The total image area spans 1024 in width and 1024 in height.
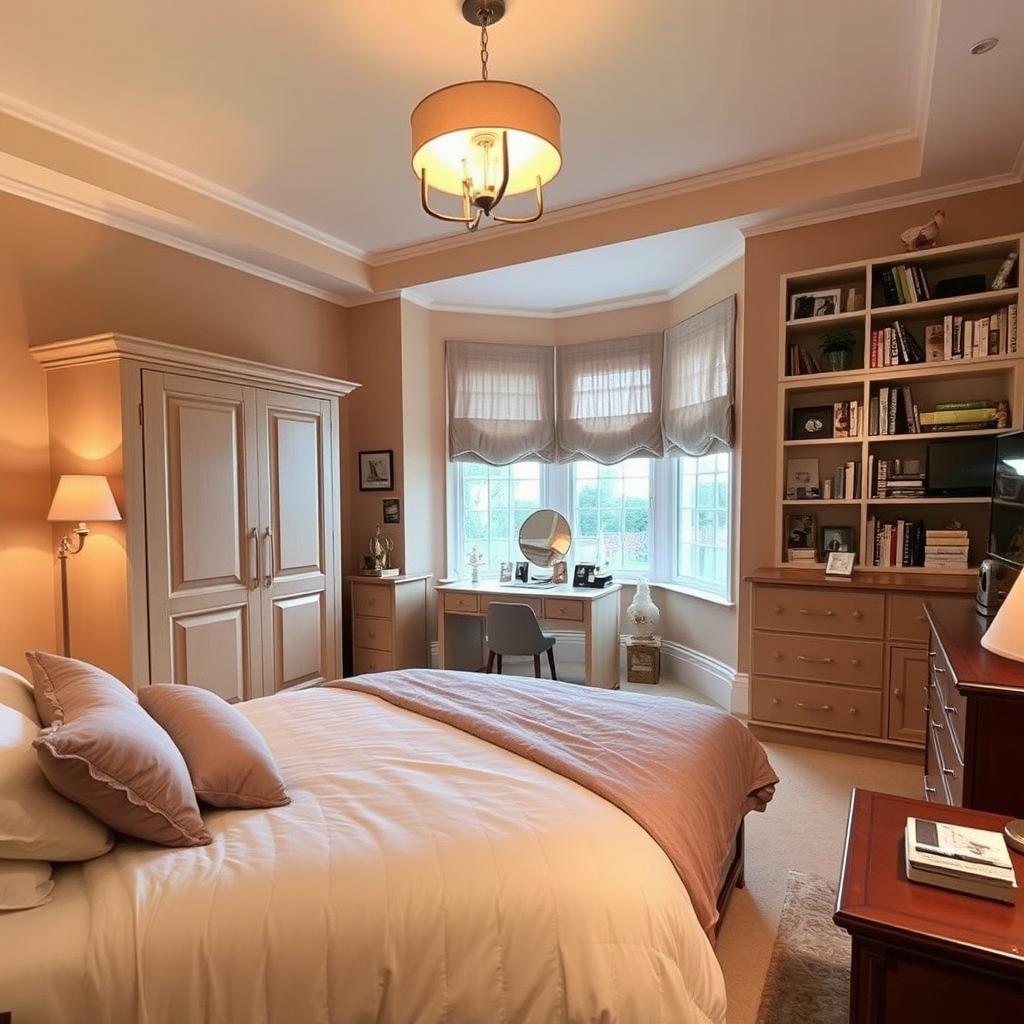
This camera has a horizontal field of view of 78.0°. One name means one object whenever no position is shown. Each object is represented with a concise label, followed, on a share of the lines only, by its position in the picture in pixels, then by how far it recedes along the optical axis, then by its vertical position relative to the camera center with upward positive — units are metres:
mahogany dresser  1.63 -0.66
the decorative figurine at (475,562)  4.64 -0.56
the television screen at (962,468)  3.00 +0.07
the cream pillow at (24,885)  1.07 -0.68
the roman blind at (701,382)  3.88 +0.68
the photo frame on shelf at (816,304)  3.30 +0.96
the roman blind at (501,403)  4.83 +0.65
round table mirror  4.58 -0.38
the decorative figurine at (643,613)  4.55 -0.92
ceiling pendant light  1.70 +1.00
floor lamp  2.56 -0.05
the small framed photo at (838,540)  3.38 -0.30
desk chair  3.85 -0.89
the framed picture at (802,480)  3.47 +0.03
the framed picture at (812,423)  3.41 +0.33
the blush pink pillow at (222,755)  1.40 -0.61
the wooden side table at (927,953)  1.04 -0.78
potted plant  3.30 +0.71
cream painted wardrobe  2.74 -0.12
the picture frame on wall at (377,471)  4.54 +0.12
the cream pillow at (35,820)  1.09 -0.59
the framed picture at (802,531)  3.47 -0.26
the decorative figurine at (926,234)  2.96 +1.18
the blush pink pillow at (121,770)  1.15 -0.53
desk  3.97 -0.84
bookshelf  2.96 +0.56
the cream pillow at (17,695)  1.45 -0.49
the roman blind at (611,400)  4.63 +0.65
